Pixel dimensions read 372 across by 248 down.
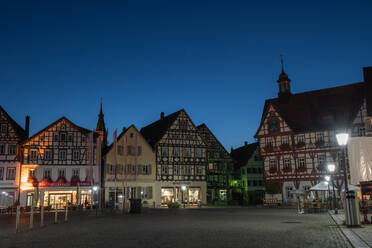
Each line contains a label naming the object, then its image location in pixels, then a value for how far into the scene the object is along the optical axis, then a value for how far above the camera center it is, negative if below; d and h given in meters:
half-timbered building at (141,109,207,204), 51.00 +3.96
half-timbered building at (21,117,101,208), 46.19 +3.49
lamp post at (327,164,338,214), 24.75 +1.37
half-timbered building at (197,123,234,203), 56.16 +3.13
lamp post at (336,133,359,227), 15.57 -0.81
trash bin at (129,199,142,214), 30.81 -1.08
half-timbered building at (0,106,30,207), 45.16 +4.07
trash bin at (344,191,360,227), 15.52 -0.81
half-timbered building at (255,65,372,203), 46.44 +6.88
